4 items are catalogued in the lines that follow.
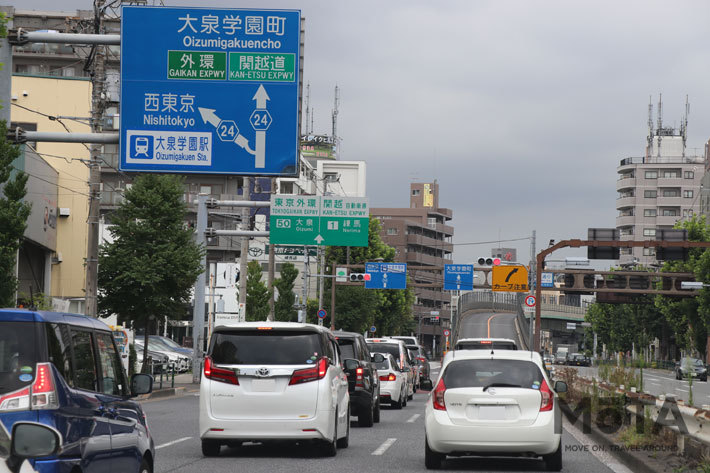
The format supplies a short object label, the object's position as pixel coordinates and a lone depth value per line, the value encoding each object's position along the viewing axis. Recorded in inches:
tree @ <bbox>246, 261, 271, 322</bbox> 2849.4
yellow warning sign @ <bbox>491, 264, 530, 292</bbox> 2576.3
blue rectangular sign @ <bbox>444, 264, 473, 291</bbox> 2706.7
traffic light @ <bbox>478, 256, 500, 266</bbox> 2620.6
